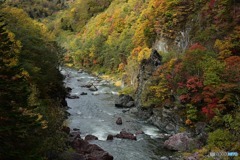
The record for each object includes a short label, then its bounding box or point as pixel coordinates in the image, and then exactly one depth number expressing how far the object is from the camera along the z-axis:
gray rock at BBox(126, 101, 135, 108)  63.34
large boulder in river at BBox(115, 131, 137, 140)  43.91
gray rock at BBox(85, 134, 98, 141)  43.22
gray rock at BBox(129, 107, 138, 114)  59.23
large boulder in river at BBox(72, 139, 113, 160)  34.96
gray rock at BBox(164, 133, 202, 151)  39.06
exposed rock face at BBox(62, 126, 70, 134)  42.12
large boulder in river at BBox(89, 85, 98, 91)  81.44
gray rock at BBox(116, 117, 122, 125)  51.40
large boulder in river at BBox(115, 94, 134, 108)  63.59
